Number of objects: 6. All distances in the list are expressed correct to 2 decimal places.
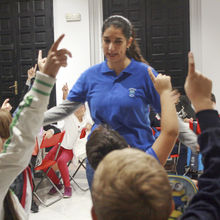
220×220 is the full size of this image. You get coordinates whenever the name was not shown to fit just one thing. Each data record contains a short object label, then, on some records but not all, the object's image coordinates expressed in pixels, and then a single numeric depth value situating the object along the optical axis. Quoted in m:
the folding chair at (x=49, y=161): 4.07
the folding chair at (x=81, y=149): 4.63
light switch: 6.96
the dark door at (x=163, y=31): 6.70
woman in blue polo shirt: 1.80
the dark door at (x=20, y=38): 7.22
